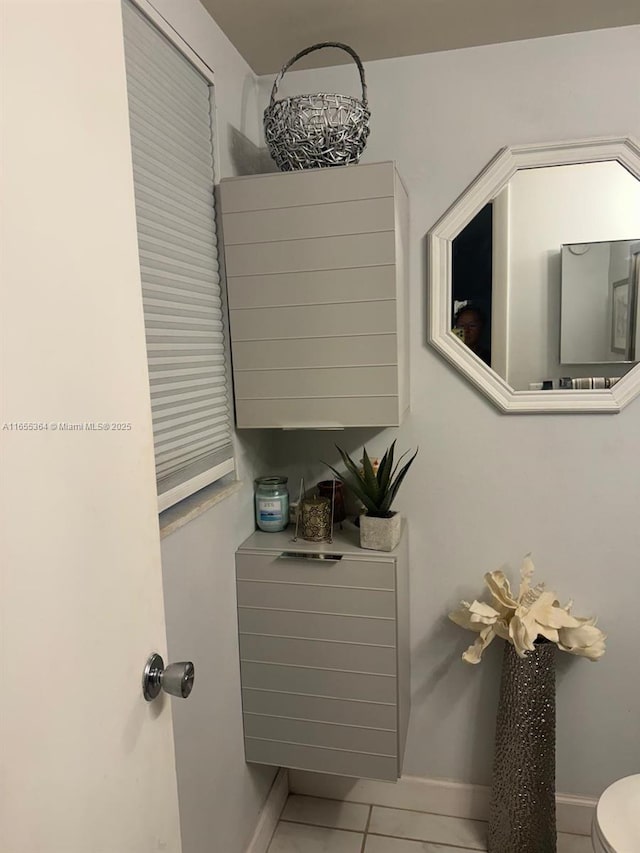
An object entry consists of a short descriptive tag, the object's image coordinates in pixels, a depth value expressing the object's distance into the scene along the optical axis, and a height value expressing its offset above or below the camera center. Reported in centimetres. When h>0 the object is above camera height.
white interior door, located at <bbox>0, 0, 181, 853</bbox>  55 -11
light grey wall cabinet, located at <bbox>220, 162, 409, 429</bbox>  130 +12
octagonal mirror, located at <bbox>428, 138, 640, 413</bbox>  148 +16
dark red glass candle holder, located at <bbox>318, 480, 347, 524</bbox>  164 -39
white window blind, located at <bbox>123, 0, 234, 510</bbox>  107 +18
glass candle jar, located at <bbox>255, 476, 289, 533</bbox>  156 -39
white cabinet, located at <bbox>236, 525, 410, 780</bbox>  144 -72
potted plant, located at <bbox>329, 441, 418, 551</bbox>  145 -36
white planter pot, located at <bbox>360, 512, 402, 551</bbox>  144 -43
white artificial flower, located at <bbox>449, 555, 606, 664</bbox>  150 -68
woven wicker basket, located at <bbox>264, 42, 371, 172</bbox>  128 +46
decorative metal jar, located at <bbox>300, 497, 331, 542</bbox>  150 -41
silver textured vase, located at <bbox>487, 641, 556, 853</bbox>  152 -101
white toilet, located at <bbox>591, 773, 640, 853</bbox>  113 -91
